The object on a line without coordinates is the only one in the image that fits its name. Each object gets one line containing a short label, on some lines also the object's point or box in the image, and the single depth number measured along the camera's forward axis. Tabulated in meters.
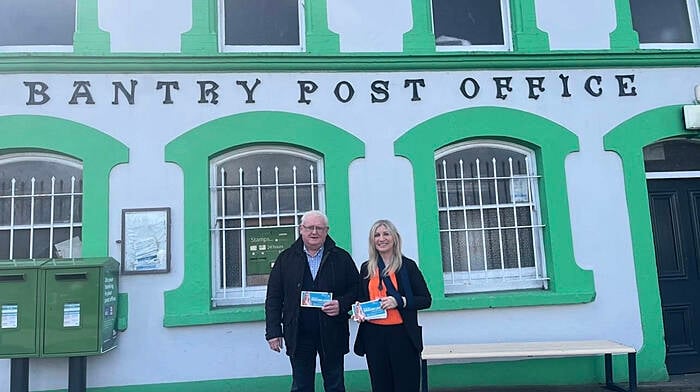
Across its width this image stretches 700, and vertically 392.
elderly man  4.17
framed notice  5.36
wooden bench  5.11
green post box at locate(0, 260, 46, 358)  4.80
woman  3.91
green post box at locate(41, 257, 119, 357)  4.82
